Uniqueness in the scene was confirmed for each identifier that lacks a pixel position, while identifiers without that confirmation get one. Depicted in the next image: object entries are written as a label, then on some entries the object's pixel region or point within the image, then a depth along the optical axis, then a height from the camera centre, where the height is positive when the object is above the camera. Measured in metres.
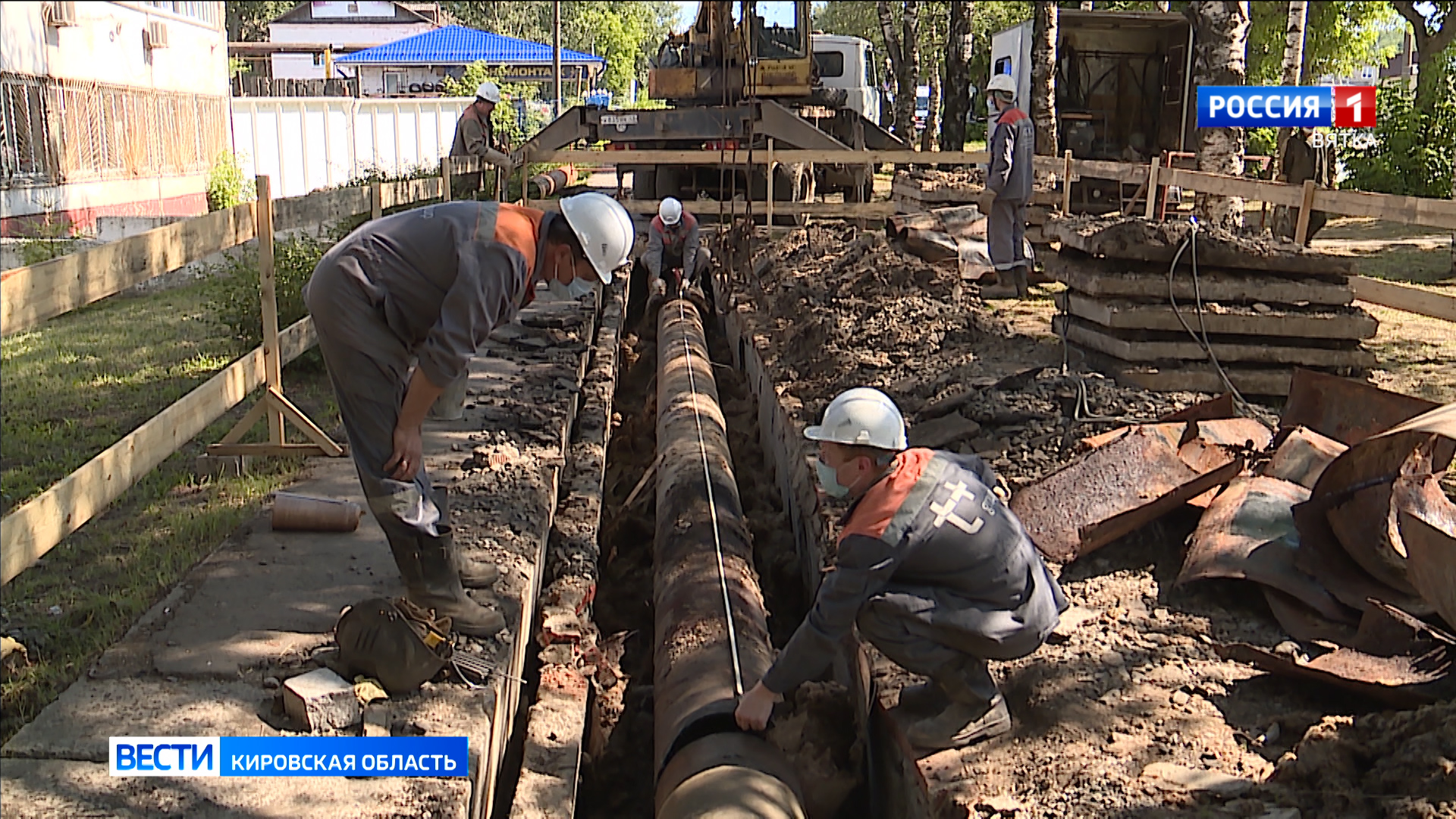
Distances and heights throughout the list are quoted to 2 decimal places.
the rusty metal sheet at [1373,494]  4.25 -1.12
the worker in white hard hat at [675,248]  11.38 -0.76
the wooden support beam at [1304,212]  8.89 -0.27
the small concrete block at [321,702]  3.23 -1.40
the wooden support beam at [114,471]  3.38 -0.98
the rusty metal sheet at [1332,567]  4.20 -1.35
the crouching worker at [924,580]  3.27 -1.11
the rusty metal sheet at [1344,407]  5.49 -1.04
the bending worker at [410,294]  3.64 -0.38
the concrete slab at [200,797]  2.91 -1.51
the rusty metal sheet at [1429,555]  3.69 -1.14
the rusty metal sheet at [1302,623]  4.10 -1.48
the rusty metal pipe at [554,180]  17.16 -0.23
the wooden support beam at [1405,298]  7.42 -0.75
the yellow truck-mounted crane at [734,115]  14.47 +0.63
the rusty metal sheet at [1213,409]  5.65 -1.06
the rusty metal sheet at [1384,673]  3.54 -1.44
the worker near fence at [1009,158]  10.49 +0.10
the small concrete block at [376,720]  3.28 -1.46
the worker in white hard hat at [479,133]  12.07 +0.30
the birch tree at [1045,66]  15.98 +1.33
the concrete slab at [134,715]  3.14 -1.45
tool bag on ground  3.45 -1.33
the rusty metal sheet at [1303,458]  5.01 -1.14
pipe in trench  3.54 -1.67
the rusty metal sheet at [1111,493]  4.87 -1.27
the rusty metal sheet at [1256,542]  4.32 -1.32
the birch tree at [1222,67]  11.52 +0.99
